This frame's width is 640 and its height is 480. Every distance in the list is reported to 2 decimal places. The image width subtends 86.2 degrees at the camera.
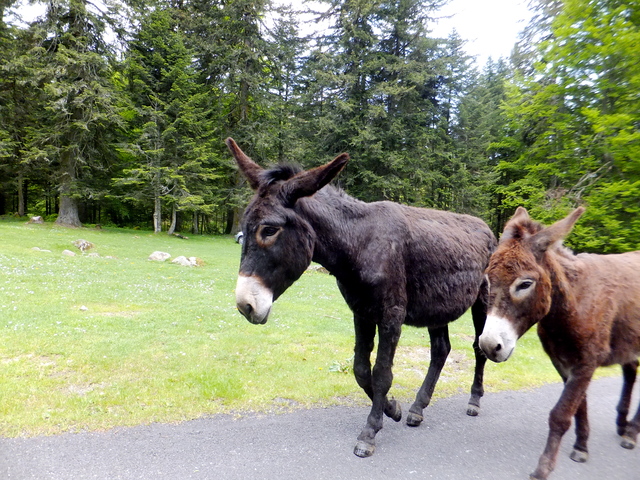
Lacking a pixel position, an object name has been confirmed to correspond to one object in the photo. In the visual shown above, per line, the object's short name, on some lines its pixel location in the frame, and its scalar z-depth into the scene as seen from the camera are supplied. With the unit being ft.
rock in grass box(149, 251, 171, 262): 49.93
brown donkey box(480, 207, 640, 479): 8.32
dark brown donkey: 8.66
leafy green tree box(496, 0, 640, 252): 19.44
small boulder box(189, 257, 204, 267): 47.43
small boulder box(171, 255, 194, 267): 46.78
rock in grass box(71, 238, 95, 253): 51.30
